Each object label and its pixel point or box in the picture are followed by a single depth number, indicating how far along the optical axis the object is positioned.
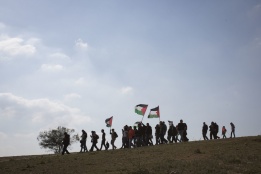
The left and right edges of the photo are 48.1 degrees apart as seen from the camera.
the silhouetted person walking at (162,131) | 28.75
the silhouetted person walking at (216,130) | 30.33
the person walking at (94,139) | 28.70
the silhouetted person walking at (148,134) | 28.39
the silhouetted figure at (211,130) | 30.32
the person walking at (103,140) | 29.28
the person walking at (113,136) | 29.33
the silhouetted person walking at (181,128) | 28.28
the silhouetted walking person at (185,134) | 28.58
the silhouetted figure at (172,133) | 29.28
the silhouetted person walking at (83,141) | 28.67
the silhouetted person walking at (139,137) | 28.19
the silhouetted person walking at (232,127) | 32.22
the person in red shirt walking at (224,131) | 33.34
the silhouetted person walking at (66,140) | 26.25
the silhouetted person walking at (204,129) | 30.19
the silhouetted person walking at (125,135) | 29.05
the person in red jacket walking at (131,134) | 28.14
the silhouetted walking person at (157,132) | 29.06
